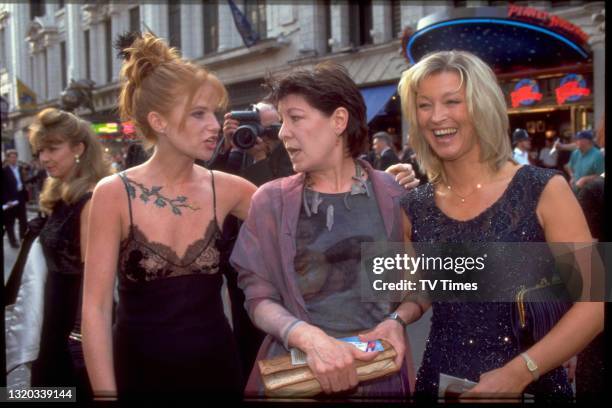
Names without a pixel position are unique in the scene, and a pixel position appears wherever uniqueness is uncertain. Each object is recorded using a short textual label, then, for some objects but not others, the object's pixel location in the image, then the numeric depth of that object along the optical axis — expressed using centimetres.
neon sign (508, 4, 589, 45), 757
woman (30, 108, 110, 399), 252
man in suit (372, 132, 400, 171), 652
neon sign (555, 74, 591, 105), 819
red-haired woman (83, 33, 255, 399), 175
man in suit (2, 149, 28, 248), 945
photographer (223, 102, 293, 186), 263
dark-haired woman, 156
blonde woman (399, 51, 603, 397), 149
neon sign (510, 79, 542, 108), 863
